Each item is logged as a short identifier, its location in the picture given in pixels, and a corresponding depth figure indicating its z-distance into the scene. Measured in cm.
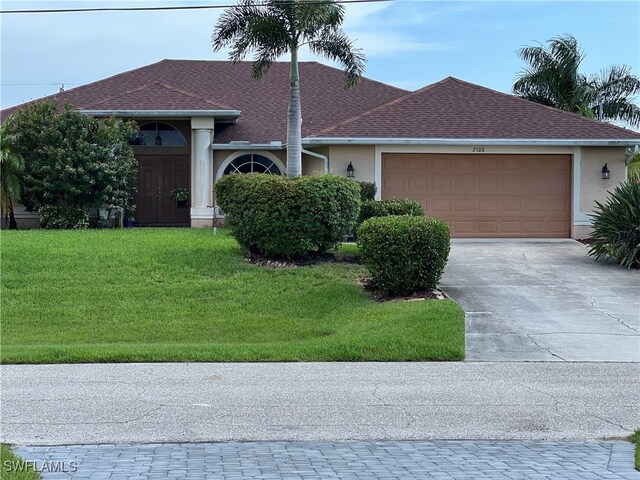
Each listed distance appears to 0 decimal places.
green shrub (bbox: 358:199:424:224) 1902
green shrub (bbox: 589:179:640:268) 1817
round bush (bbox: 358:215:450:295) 1480
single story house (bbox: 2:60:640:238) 2209
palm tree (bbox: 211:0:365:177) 1888
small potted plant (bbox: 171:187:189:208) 2606
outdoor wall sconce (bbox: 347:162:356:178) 2175
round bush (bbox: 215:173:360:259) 1681
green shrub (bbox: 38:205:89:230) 2314
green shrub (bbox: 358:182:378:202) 2134
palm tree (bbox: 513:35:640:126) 3419
